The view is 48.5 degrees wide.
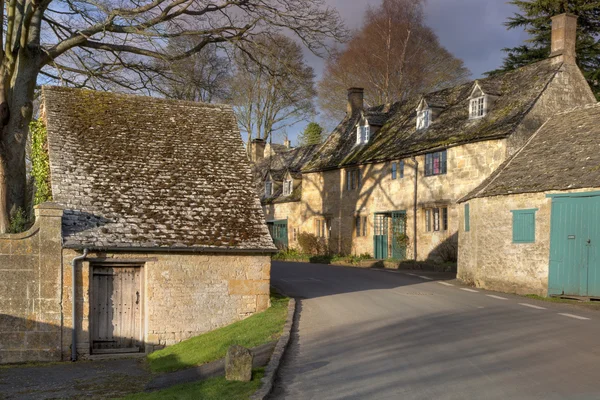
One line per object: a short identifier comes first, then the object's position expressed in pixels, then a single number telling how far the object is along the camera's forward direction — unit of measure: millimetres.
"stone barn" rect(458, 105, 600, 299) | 19234
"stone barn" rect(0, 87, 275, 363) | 16156
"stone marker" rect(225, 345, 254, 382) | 10133
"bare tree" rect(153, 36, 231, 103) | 22391
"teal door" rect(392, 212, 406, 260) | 34094
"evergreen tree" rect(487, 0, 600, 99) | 33062
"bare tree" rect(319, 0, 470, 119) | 45156
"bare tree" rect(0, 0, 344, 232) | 18594
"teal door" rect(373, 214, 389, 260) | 35812
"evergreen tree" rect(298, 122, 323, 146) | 59188
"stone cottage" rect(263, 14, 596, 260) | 28594
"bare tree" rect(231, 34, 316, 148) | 43281
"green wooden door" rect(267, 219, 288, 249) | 45291
